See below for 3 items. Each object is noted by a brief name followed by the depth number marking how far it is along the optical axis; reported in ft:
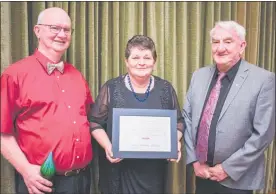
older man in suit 5.59
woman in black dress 5.86
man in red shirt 5.18
